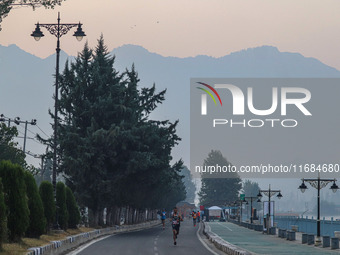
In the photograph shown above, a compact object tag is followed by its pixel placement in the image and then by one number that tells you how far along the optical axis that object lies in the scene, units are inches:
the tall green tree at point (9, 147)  2950.3
